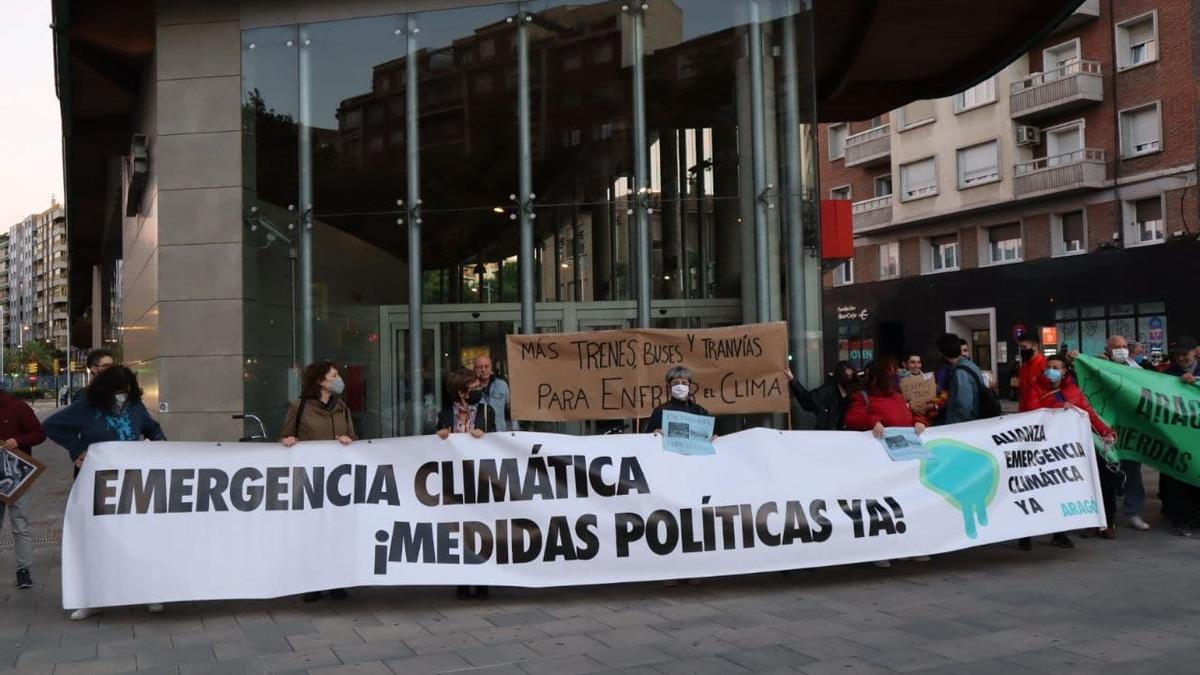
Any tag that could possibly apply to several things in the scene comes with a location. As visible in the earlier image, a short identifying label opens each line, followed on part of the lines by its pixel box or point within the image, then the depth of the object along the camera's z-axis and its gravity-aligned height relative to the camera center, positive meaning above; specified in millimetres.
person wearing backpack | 9578 -426
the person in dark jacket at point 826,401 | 10203 -498
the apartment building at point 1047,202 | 31953 +4884
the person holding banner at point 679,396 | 8258 -328
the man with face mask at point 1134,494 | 10094 -1432
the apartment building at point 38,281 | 169125 +14922
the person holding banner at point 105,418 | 7895 -376
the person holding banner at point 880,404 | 8570 -444
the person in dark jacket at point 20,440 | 8305 -554
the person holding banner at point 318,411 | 7875 -362
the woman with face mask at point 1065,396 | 9516 -461
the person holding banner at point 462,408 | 8188 -381
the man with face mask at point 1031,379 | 9758 -311
